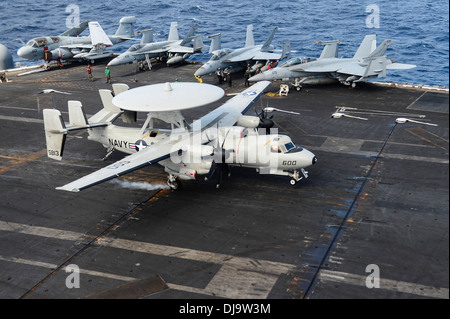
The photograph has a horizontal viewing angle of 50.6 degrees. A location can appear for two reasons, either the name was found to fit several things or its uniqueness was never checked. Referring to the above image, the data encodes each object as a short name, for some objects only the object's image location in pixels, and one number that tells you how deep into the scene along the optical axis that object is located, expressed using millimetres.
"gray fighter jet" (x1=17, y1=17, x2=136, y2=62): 75812
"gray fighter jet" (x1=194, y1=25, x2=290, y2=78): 65875
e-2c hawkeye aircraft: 32219
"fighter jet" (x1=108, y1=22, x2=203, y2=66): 71369
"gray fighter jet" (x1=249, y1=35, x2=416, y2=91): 58562
